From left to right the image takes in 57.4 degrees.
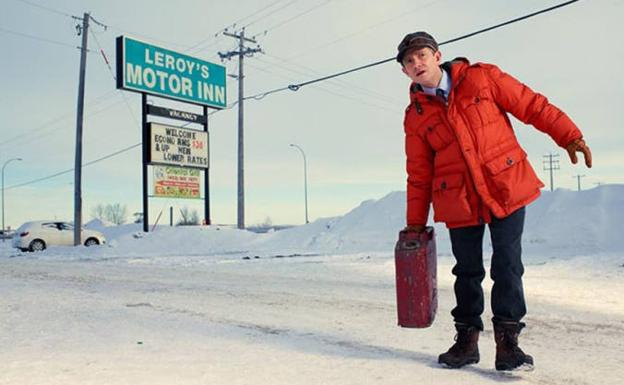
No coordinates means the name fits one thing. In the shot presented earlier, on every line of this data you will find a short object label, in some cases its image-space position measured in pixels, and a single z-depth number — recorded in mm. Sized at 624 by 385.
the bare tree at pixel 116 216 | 95362
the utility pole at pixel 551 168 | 67812
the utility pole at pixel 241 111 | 28484
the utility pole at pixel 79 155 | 24375
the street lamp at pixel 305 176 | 42016
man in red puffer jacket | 2996
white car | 24781
